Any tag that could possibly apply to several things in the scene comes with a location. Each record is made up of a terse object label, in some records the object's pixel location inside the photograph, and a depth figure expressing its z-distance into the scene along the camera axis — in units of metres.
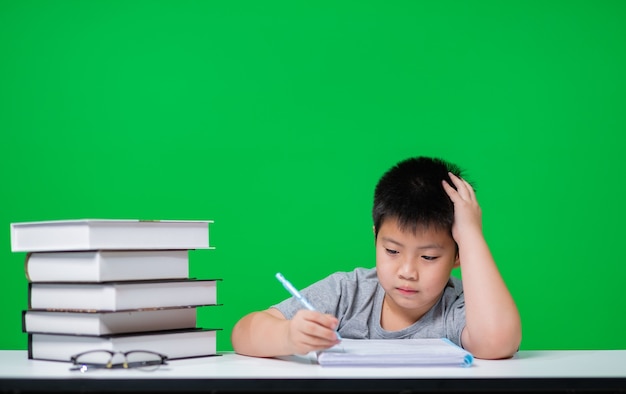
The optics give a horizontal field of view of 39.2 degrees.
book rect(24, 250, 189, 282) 1.47
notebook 1.42
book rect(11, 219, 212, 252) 1.45
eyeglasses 1.38
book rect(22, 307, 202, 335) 1.46
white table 1.22
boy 1.63
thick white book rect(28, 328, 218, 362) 1.45
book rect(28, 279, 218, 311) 1.46
